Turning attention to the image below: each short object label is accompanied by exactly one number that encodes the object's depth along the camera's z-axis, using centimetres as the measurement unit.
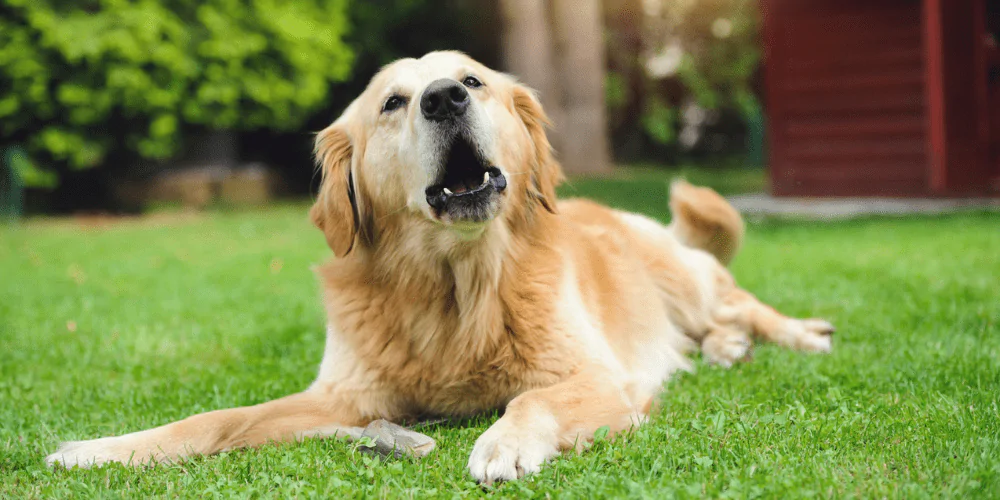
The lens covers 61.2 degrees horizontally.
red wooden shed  1173
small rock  257
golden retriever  279
